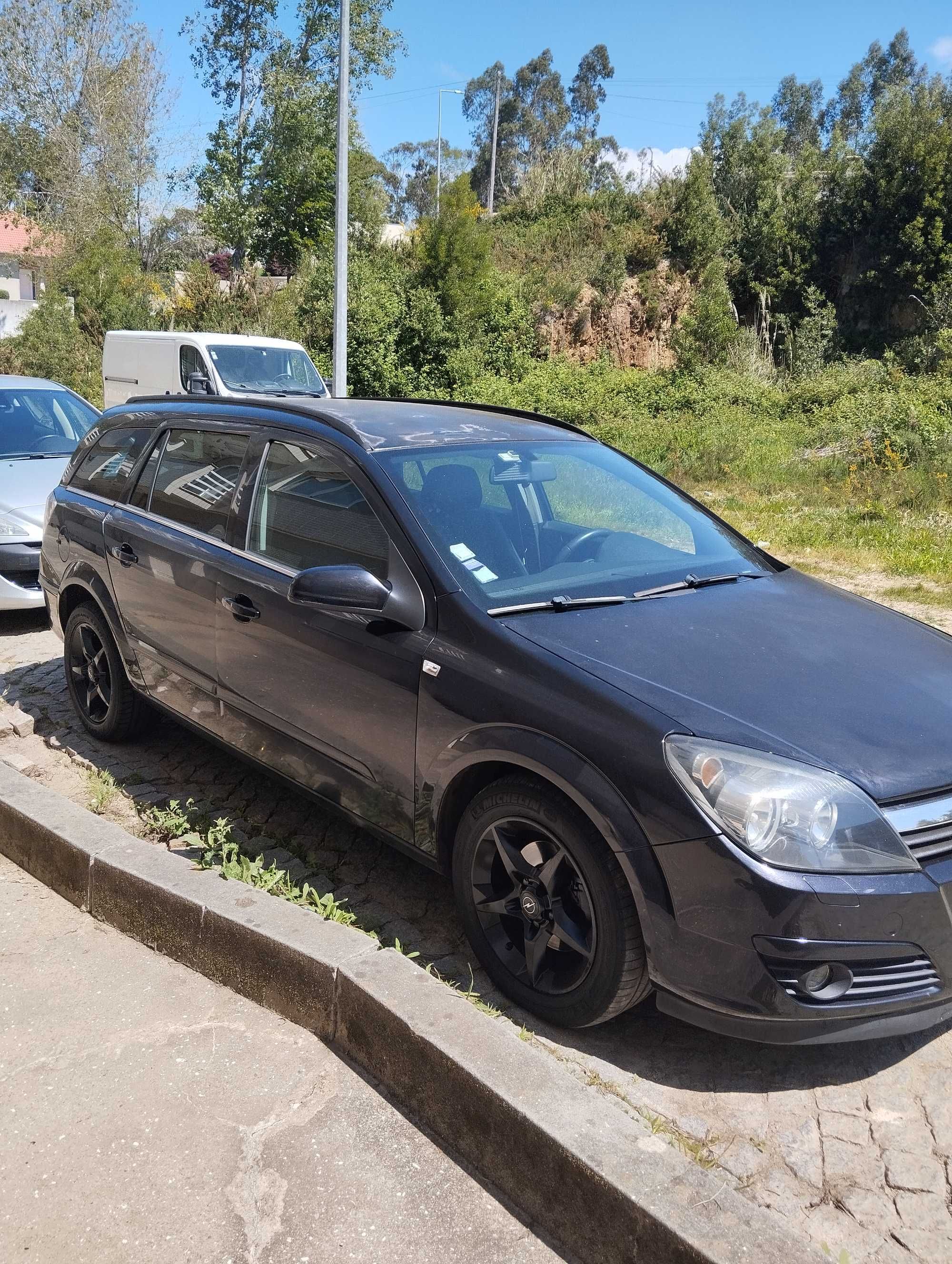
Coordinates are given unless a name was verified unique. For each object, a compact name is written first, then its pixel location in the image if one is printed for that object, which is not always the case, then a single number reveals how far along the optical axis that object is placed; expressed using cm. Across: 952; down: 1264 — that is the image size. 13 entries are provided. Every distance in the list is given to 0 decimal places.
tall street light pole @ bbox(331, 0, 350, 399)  1828
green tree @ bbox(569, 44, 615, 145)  9538
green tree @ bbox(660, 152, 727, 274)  3194
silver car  724
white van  1546
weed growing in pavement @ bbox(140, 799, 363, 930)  359
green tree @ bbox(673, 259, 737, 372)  2986
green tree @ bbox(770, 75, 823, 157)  9800
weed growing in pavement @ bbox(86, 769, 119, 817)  459
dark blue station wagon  257
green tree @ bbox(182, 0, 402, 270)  3616
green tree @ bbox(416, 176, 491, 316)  2477
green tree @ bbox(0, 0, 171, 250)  4559
